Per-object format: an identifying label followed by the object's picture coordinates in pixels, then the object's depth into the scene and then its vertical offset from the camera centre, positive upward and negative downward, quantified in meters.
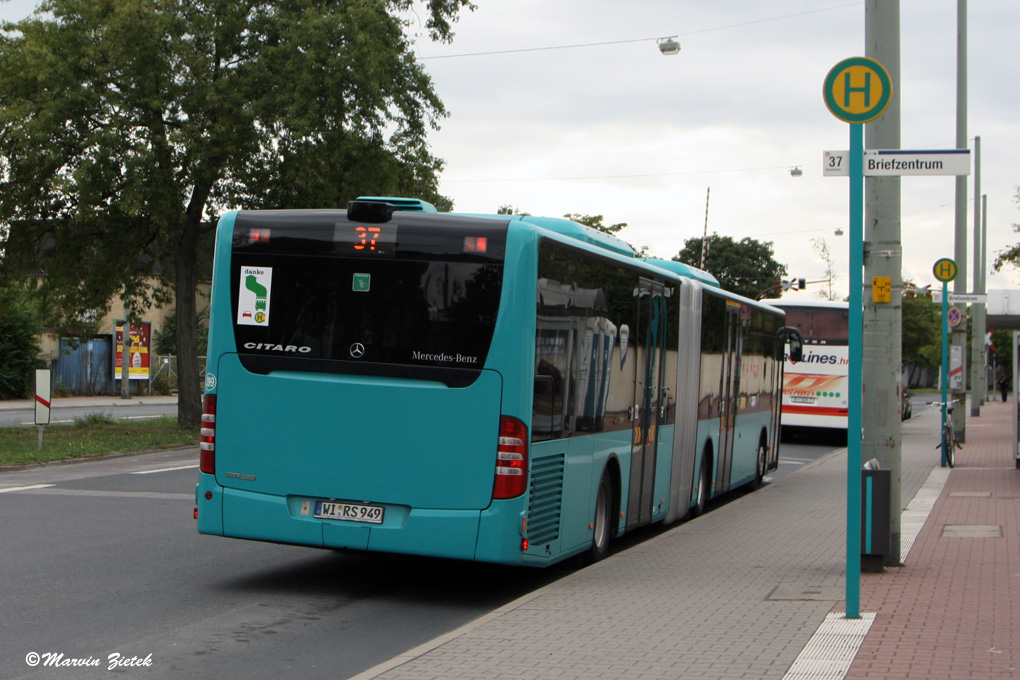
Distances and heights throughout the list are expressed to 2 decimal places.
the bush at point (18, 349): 42.94 +0.35
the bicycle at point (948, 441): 21.84 -1.14
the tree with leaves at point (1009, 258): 28.20 +2.98
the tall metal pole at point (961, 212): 26.73 +4.05
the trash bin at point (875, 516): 9.41 -1.12
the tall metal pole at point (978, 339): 35.31 +1.29
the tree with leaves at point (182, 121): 23.20 +4.97
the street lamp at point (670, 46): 24.31 +6.81
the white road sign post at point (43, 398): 20.22 -0.68
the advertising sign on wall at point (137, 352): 48.22 +0.38
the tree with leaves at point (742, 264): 85.75 +8.25
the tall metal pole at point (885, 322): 9.88 +0.48
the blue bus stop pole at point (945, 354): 21.27 +0.49
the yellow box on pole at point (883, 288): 9.81 +0.76
